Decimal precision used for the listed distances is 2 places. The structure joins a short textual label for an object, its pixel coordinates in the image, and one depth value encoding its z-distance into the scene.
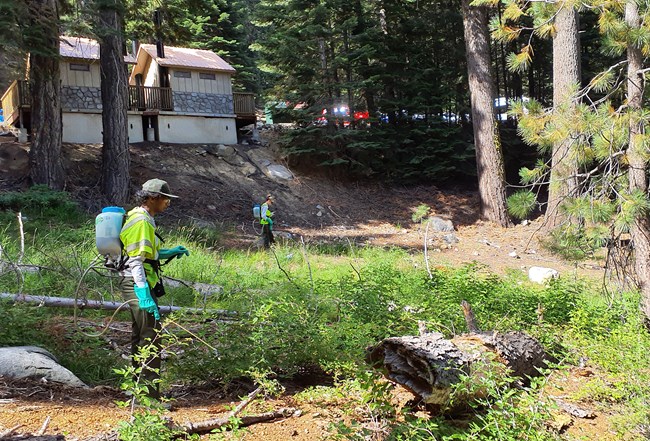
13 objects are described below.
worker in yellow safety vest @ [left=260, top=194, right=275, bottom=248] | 13.73
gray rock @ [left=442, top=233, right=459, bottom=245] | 16.64
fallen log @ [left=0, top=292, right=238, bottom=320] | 6.11
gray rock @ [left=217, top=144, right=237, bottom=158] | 22.05
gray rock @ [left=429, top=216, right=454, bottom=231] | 18.62
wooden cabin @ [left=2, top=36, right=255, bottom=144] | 20.75
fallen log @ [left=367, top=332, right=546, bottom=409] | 4.33
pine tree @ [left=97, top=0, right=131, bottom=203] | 16.17
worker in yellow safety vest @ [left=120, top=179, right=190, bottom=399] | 4.57
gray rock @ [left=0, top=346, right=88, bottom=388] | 4.89
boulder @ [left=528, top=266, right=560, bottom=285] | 11.14
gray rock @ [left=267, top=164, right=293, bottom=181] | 21.77
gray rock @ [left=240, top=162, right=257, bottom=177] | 21.22
